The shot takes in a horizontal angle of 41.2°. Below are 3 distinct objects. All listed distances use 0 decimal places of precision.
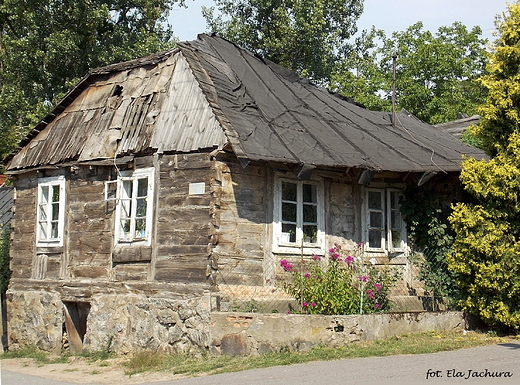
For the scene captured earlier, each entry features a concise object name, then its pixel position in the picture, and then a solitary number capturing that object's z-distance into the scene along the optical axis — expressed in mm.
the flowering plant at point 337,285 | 12281
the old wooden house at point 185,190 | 12898
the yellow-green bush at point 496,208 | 12633
